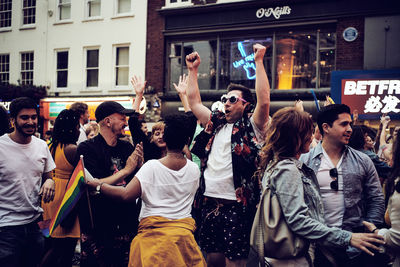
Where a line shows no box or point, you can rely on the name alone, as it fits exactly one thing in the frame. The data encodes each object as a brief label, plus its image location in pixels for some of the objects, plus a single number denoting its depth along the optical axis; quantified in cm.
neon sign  1767
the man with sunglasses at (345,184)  367
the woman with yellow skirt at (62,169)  502
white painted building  2047
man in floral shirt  416
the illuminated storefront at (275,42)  1591
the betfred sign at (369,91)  1476
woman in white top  338
